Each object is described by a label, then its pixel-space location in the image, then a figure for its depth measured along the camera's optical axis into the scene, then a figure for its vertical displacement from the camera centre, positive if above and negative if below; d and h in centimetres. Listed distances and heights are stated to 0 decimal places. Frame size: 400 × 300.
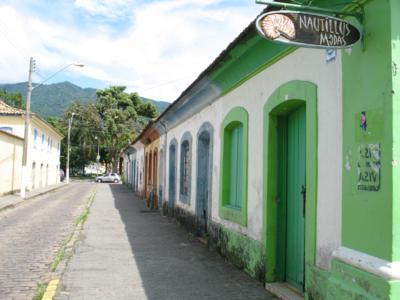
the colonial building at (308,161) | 348 +17
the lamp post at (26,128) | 2139 +199
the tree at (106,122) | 5497 +610
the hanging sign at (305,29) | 351 +117
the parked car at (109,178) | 4994 -72
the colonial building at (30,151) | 2289 +117
